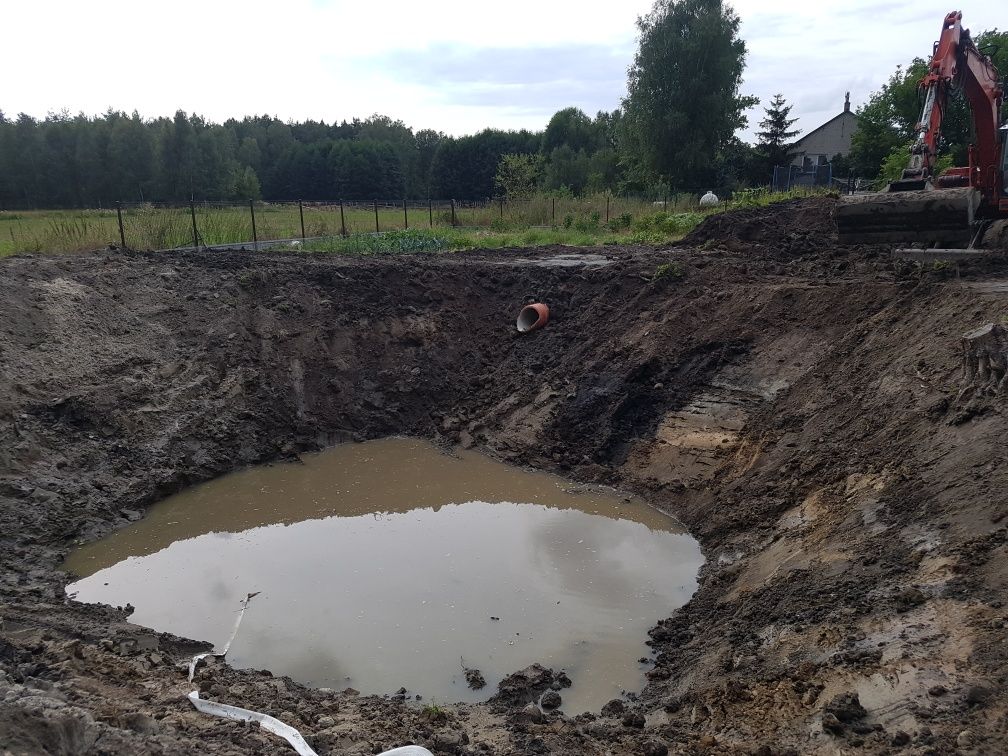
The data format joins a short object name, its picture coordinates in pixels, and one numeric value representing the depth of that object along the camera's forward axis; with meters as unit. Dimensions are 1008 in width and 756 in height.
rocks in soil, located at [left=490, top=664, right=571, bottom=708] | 5.95
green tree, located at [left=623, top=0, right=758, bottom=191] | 34.53
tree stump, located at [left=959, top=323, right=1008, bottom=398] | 6.35
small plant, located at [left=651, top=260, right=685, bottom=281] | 12.89
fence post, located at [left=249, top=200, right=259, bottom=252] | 18.37
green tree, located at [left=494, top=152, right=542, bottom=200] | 36.69
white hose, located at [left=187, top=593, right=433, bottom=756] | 4.29
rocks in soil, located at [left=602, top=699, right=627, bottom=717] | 5.59
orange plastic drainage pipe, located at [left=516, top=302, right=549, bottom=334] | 13.61
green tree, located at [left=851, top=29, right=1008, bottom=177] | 35.06
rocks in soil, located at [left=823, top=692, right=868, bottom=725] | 4.04
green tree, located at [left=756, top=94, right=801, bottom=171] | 41.97
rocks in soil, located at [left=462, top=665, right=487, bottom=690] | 6.20
